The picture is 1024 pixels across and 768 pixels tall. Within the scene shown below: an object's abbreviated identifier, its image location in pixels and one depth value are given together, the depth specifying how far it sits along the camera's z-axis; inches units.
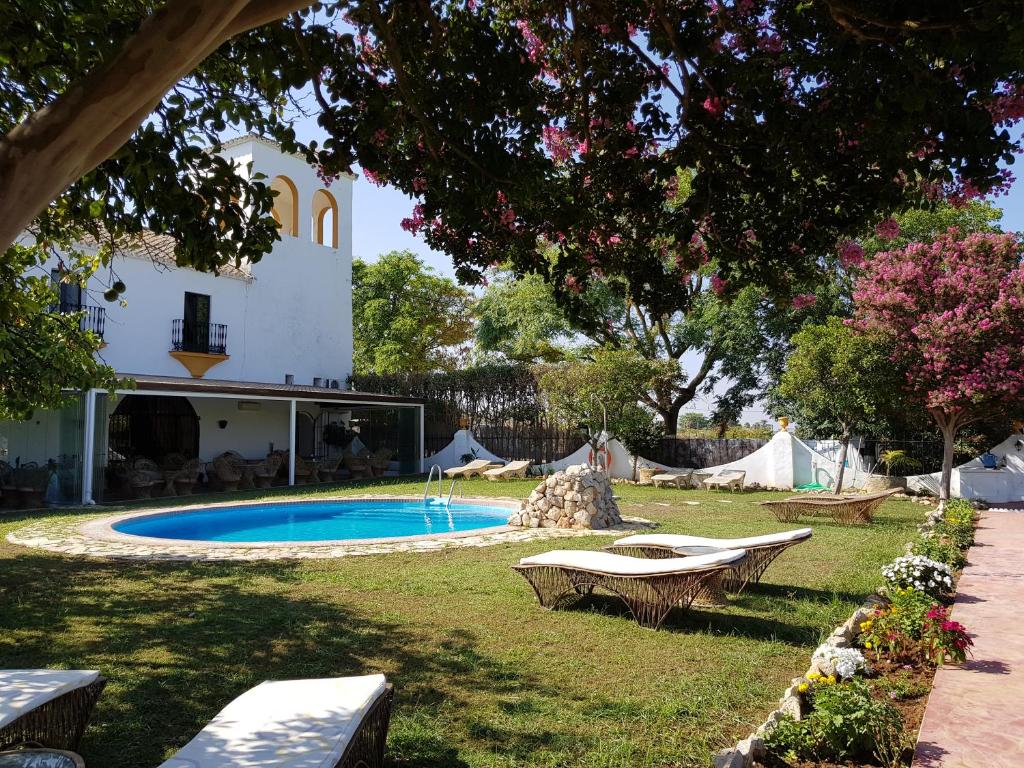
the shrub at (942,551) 297.7
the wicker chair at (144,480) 626.2
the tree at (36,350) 239.1
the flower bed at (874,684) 129.5
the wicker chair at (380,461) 867.4
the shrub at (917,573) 241.9
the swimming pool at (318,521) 497.7
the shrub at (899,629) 193.0
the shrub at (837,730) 129.2
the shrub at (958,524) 391.3
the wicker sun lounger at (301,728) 102.5
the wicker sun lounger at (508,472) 810.2
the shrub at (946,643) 186.9
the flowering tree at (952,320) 544.1
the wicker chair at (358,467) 841.5
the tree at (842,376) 579.5
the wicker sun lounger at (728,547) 269.6
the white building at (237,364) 590.2
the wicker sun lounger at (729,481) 730.2
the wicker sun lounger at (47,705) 112.0
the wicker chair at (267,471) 732.0
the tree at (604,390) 745.6
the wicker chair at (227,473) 709.3
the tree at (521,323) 1062.4
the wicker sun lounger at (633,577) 216.1
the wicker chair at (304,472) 776.9
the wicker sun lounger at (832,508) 461.4
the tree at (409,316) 1229.1
